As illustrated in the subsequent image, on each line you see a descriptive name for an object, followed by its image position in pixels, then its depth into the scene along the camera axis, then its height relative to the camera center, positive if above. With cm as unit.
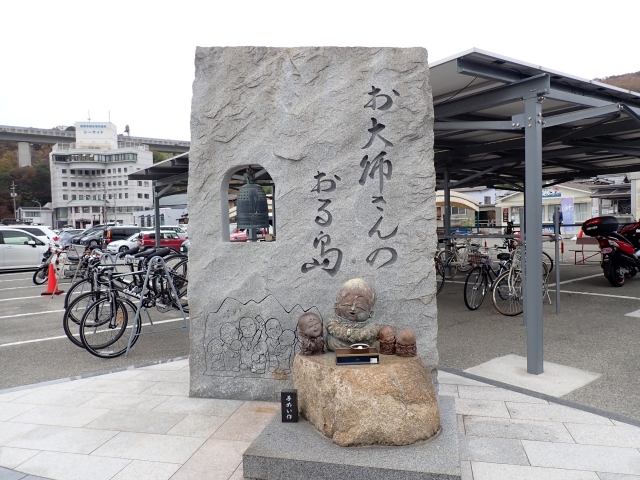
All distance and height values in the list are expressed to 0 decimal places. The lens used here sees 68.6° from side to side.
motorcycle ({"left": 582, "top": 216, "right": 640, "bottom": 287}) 950 -63
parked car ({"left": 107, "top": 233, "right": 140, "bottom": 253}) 1990 -40
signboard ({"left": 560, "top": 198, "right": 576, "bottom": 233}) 2056 +56
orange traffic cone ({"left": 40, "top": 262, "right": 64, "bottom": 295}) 1058 -109
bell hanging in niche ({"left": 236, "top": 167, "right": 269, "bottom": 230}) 448 +22
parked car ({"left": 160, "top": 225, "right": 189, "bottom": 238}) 2373 +9
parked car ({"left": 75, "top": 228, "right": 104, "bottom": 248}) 2029 -5
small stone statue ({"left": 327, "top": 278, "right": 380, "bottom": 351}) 332 -67
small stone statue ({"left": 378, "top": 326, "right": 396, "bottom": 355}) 328 -81
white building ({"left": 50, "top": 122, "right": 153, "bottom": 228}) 6334 +771
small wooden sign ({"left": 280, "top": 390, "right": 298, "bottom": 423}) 318 -120
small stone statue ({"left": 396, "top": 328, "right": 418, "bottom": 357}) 320 -81
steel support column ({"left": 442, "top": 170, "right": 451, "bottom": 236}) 1145 +47
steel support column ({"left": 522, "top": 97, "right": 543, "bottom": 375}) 463 -14
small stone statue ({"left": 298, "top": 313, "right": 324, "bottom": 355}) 337 -77
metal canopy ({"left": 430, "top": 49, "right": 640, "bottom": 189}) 474 +153
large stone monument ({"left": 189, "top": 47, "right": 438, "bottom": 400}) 390 +25
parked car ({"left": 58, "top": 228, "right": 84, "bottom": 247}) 2219 -17
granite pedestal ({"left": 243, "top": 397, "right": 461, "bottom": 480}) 259 -134
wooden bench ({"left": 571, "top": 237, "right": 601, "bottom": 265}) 1490 -65
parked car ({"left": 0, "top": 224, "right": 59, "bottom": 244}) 1514 +8
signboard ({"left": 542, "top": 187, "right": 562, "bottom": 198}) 2875 +182
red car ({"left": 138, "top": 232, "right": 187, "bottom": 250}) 2005 -32
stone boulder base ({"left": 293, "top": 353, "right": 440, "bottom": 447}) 286 -111
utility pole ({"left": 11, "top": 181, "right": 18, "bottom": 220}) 5708 +511
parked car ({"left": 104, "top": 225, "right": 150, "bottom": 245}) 2264 +9
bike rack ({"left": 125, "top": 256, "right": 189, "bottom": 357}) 571 -68
